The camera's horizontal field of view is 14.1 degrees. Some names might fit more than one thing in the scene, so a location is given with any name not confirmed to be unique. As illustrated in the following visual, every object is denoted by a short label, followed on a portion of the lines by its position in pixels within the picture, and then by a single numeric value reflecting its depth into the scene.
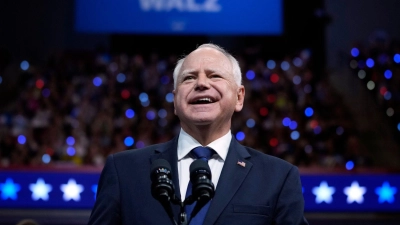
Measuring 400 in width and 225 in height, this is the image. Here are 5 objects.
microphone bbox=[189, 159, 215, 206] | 3.34
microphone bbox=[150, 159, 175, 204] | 3.35
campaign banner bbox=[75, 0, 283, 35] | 12.51
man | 3.50
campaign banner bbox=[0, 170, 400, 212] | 6.56
